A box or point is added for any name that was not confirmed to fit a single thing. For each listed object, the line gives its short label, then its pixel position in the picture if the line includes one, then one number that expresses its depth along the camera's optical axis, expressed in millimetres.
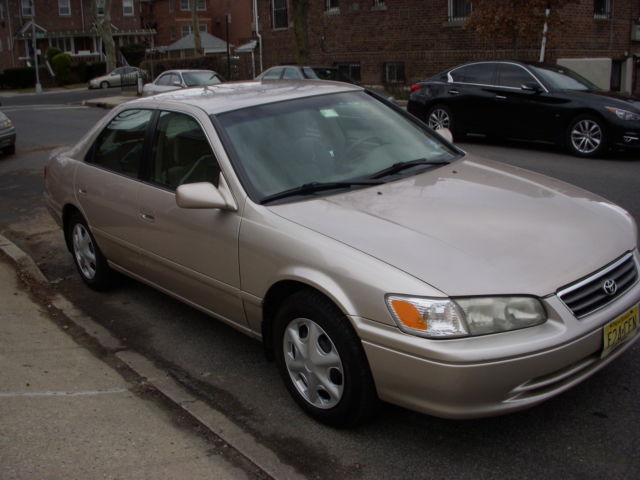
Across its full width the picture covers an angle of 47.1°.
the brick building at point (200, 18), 58562
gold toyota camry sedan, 3133
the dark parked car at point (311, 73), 19719
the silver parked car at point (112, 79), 47031
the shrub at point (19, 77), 53875
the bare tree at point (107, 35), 47338
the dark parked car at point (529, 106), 11164
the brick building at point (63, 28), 61781
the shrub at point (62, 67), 53719
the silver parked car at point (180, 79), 23500
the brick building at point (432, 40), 21250
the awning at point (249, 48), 31969
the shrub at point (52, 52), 56500
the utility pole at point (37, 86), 48544
